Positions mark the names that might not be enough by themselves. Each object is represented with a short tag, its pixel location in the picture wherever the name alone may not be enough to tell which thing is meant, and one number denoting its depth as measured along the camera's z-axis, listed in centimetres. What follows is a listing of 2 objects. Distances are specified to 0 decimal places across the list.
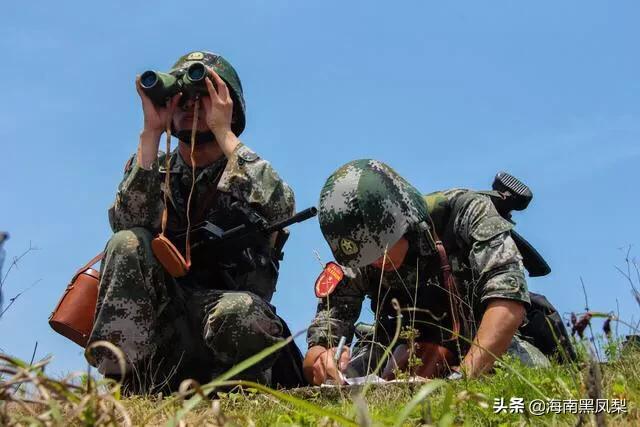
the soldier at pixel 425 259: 413
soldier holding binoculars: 430
